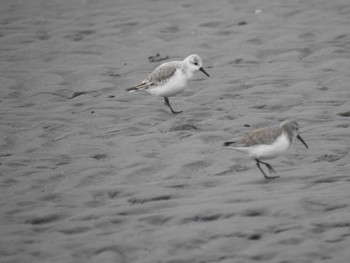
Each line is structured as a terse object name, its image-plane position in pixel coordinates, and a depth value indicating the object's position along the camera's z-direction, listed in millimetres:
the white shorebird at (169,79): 22344
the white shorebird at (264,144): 16344
